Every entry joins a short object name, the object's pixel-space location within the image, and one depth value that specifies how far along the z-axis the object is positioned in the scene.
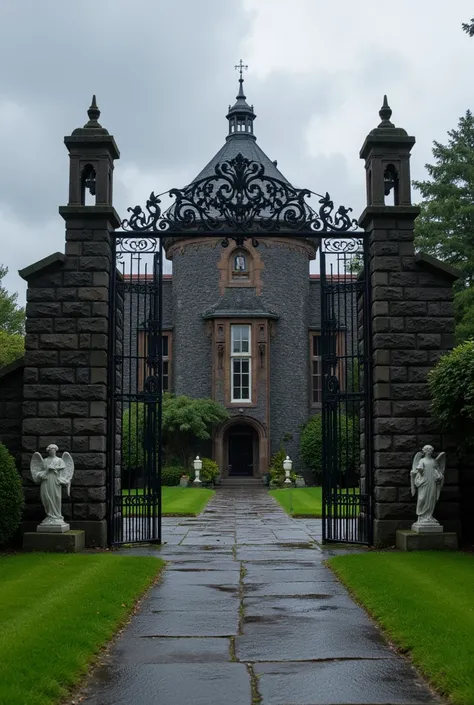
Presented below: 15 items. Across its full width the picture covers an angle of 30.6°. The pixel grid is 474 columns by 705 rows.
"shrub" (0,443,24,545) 10.66
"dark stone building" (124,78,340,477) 38.25
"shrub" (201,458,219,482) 35.81
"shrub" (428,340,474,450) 10.75
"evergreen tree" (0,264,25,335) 50.72
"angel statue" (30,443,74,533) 11.34
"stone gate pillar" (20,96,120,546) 11.77
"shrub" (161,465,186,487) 35.59
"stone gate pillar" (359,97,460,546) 11.77
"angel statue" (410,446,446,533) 11.34
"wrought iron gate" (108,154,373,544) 12.31
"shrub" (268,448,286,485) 35.62
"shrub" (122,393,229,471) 35.62
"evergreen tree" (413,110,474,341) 33.84
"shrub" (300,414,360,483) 36.38
